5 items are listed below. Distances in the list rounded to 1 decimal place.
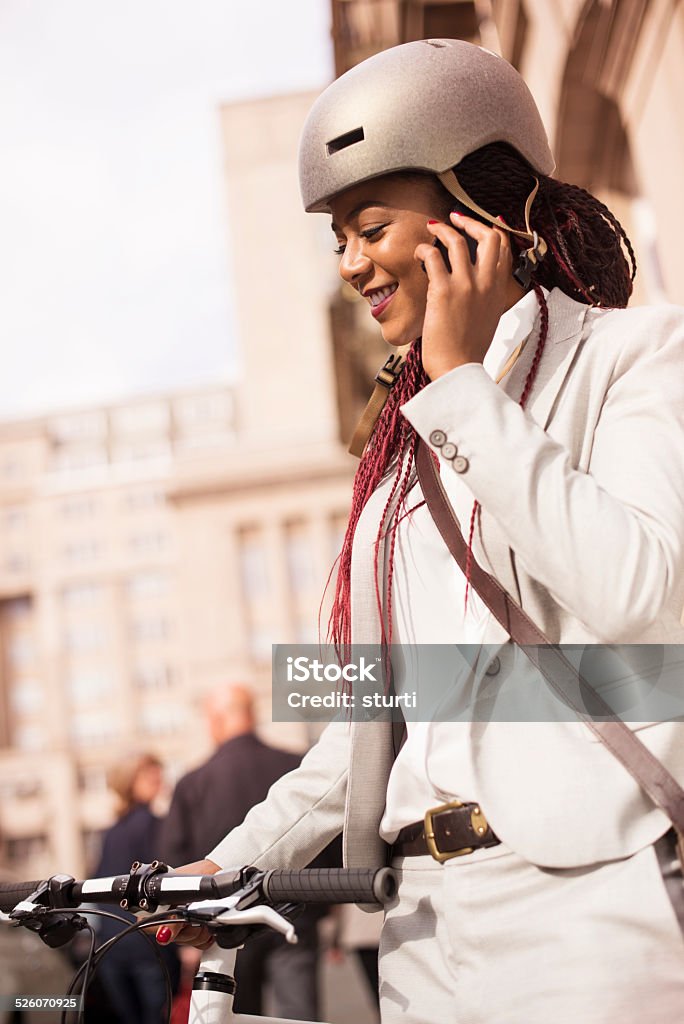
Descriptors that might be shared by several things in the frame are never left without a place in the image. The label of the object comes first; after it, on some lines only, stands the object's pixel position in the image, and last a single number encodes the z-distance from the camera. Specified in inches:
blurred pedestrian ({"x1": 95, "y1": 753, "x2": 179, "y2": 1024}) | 234.2
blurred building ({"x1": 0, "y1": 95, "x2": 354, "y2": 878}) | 1930.4
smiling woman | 51.6
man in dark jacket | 240.7
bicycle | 57.4
